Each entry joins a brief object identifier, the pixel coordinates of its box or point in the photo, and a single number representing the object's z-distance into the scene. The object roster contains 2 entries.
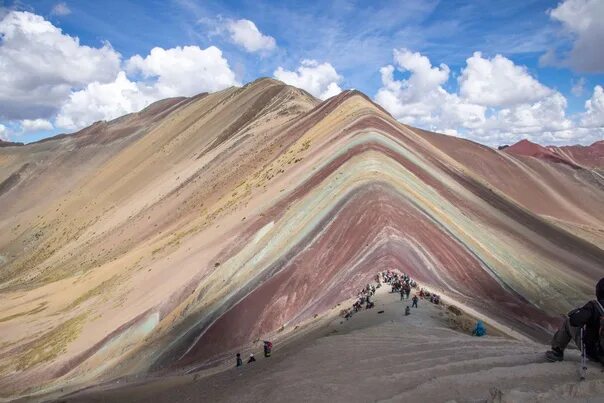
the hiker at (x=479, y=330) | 11.29
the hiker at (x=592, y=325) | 6.29
